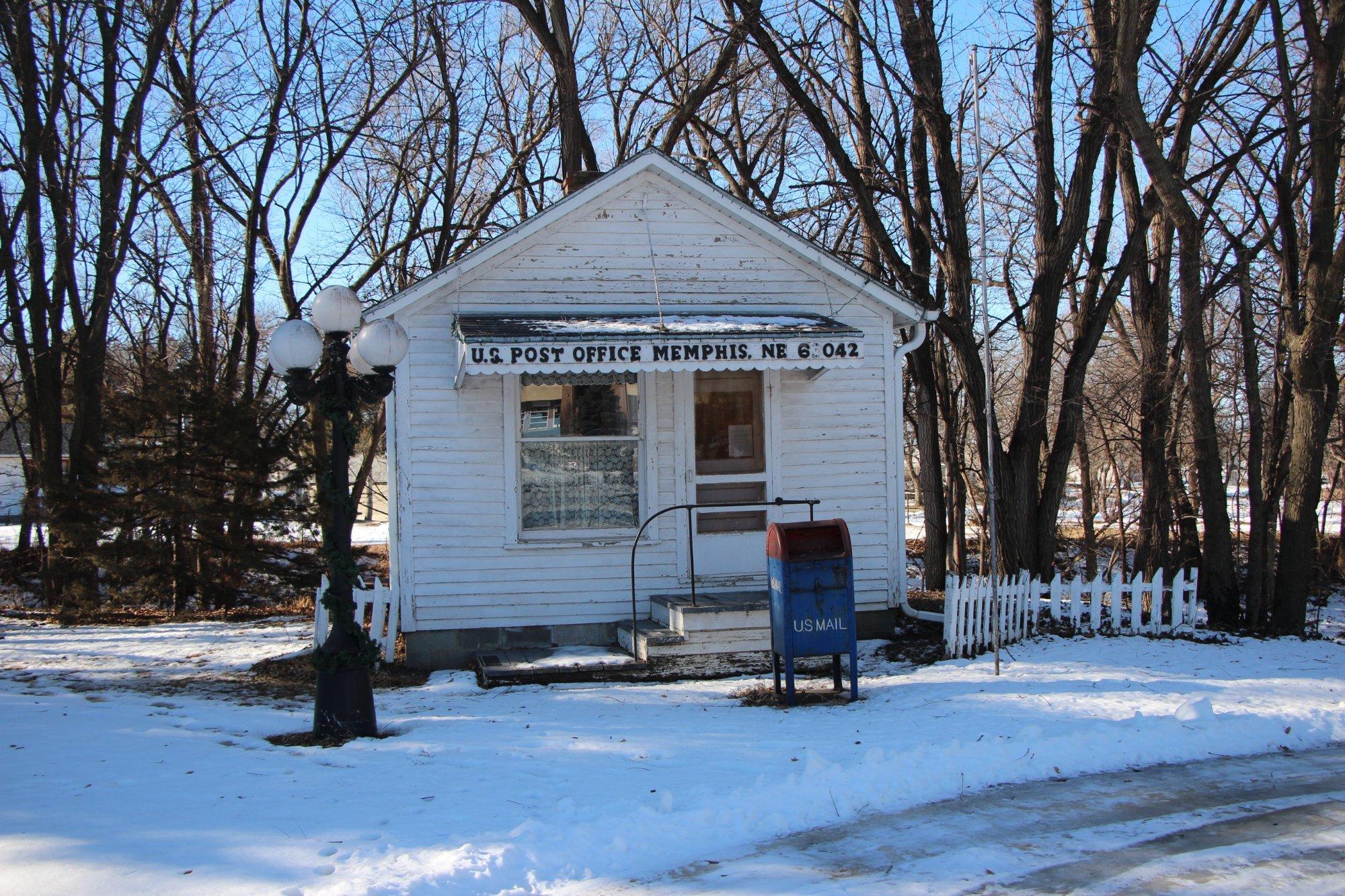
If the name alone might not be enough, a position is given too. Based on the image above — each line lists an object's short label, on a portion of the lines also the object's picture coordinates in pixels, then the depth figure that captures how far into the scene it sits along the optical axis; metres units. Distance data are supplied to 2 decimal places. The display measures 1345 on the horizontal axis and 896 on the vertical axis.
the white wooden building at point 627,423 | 10.39
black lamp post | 7.10
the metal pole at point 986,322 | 8.38
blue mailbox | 8.19
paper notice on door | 11.12
